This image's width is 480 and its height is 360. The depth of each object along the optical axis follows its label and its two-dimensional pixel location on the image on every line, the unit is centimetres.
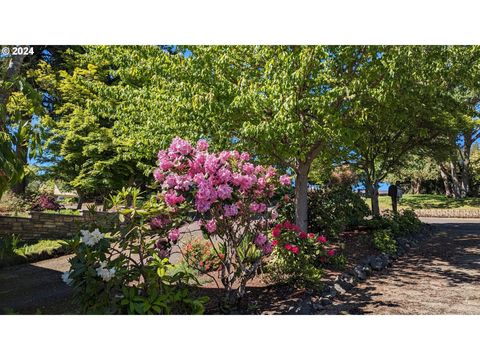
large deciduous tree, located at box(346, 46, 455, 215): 332
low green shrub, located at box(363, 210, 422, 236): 591
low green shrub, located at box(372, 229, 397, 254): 470
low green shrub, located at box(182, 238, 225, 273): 379
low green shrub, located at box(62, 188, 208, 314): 214
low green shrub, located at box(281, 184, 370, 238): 518
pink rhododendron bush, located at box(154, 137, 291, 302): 236
